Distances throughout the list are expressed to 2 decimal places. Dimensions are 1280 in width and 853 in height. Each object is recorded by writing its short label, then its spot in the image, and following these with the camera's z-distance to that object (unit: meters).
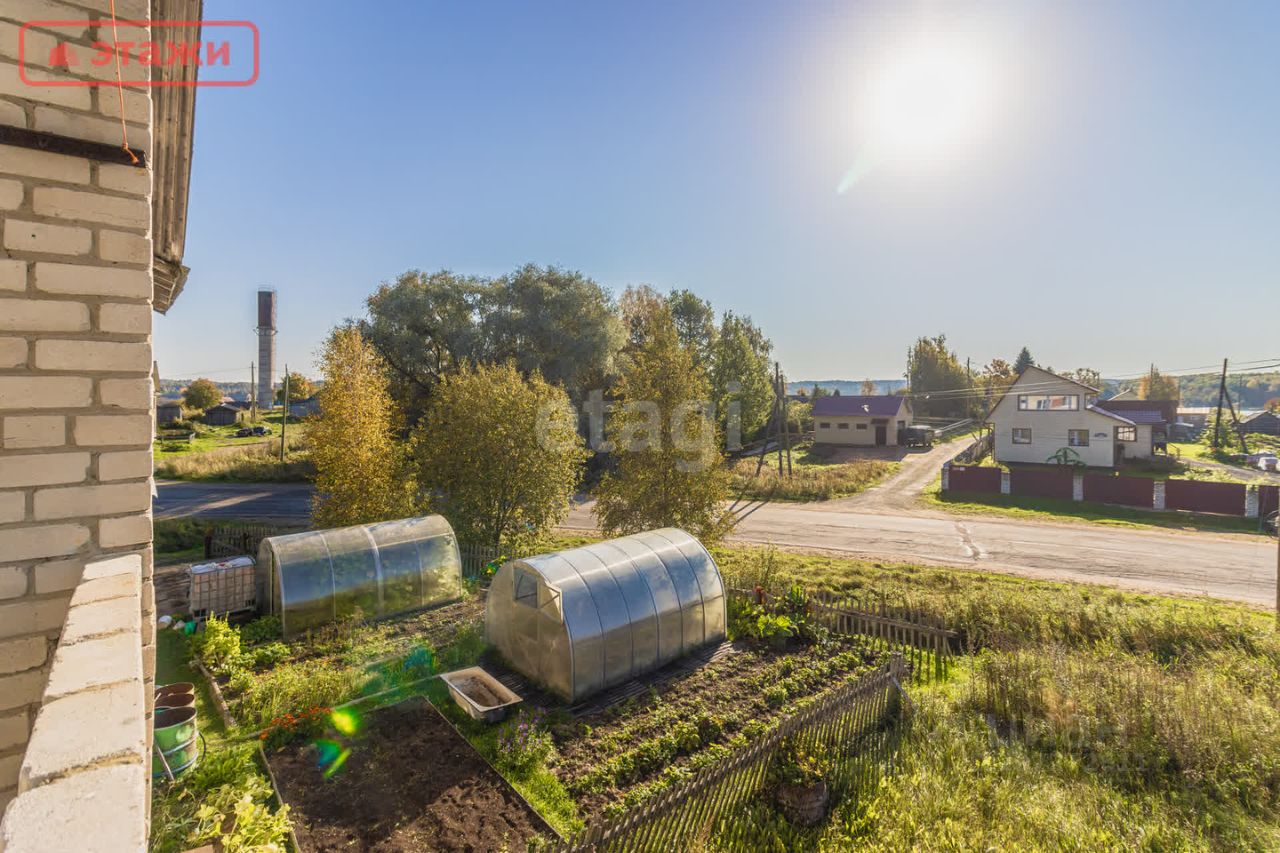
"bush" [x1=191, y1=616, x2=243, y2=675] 10.53
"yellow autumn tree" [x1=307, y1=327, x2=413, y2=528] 16.70
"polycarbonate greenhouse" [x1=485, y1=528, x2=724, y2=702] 9.80
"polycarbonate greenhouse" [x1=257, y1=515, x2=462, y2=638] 12.28
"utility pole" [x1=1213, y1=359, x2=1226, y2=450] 44.80
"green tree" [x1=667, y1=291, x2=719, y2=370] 54.34
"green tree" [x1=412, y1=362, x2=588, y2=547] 17.55
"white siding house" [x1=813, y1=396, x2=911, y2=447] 50.81
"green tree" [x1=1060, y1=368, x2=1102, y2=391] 80.19
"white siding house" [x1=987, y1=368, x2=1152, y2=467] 37.09
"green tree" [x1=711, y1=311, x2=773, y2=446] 45.03
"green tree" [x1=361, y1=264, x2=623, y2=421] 34.53
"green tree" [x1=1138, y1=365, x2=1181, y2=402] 83.00
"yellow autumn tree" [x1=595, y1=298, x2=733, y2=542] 16.00
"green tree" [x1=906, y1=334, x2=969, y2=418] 72.00
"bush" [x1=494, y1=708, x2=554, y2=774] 7.84
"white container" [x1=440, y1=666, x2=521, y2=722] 8.85
